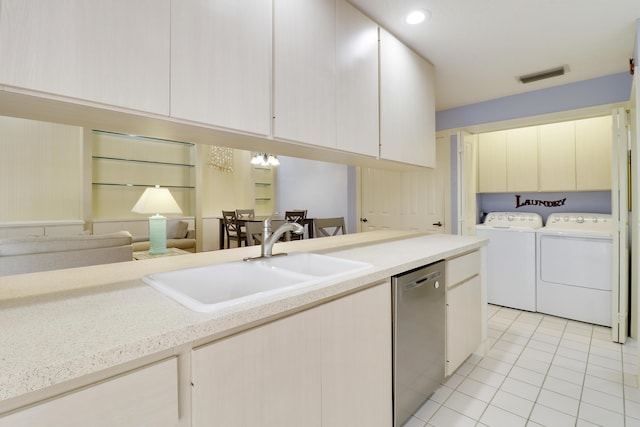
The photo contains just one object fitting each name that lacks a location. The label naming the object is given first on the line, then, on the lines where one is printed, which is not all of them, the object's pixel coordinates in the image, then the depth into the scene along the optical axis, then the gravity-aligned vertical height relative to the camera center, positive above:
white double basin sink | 1.21 -0.27
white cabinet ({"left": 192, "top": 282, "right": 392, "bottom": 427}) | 0.82 -0.51
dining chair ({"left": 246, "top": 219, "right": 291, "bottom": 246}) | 3.30 -0.16
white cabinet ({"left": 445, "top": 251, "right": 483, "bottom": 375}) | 1.93 -0.65
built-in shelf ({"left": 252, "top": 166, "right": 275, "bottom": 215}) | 6.74 +0.55
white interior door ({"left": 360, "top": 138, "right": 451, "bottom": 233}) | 3.69 +0.20
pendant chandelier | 5.30 +0.97
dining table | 4.93 -0.21
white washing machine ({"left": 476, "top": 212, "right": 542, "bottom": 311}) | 3.34 -0.55
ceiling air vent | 2.66 +1.25
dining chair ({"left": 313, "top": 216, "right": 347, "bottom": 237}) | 2.94 -0.10
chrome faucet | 1.56 -0.12
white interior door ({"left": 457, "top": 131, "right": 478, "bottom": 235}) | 3.53 +0.31
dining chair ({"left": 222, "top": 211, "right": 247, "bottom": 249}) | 4.62 -0.20
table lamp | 3.11 +0.05
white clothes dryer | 2.89 -0.56
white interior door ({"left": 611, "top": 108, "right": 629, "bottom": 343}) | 2.55 -0.09
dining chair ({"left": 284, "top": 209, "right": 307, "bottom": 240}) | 4.93 -0.03
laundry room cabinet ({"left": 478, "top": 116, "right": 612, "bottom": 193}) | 3.26 +0.64
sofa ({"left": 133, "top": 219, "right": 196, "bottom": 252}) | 4.62 -0.35
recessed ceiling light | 1.92 +1.27
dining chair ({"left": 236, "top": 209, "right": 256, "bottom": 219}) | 5.68 +0.01
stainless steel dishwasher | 1.49 -0.66
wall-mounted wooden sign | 3.69 +0.13
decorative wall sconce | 5.96 +1.11
